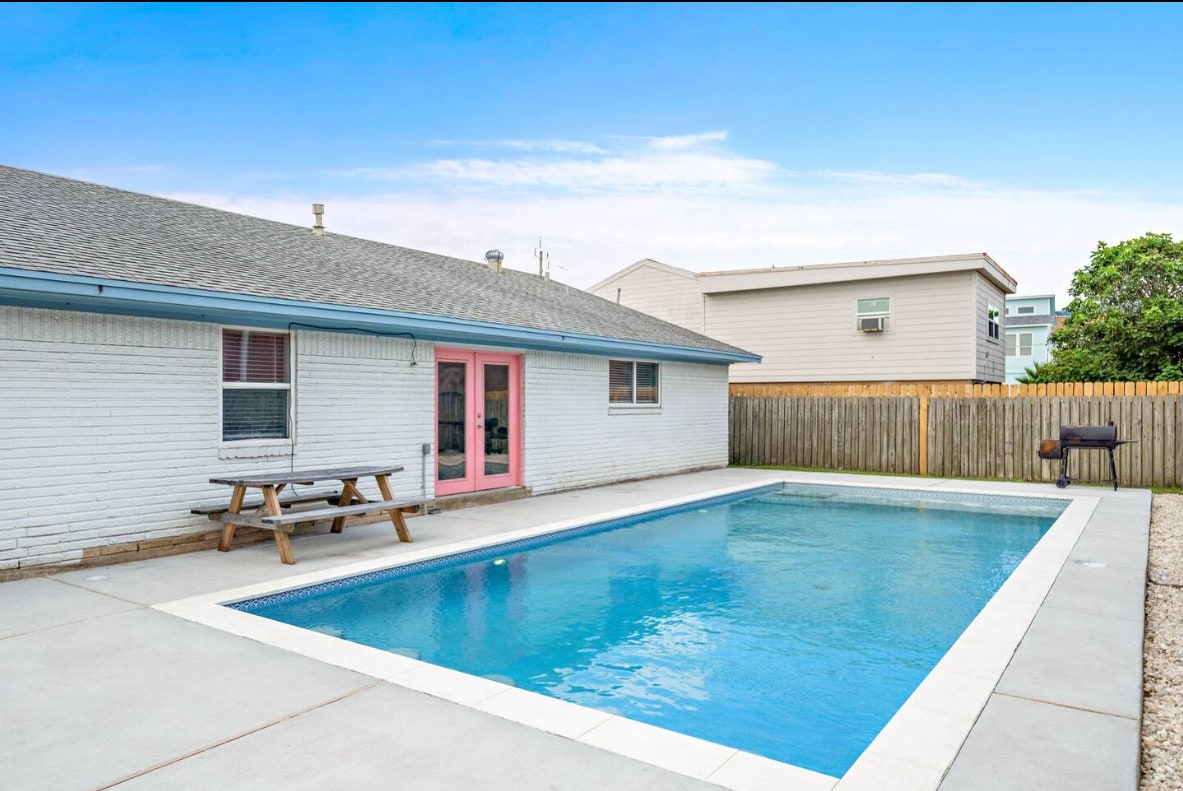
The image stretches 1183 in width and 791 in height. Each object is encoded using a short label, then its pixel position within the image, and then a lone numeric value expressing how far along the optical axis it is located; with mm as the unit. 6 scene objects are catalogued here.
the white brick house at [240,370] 6395
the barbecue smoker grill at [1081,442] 12109
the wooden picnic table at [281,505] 6699
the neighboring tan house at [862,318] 17031
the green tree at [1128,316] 16344
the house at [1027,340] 30906
